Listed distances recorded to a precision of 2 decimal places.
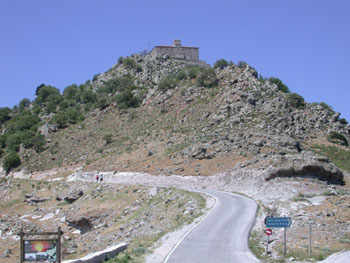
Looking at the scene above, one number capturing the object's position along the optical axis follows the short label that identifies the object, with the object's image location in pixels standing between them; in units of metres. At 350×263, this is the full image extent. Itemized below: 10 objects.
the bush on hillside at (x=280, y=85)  83.19
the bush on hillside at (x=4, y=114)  113.38
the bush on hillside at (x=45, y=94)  113.91
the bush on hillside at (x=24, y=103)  122.44
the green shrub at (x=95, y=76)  117.49
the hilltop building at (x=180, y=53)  104.75
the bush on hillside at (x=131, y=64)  105.07
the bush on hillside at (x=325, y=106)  80.41
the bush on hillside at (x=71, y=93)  104.12
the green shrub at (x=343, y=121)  73.40
